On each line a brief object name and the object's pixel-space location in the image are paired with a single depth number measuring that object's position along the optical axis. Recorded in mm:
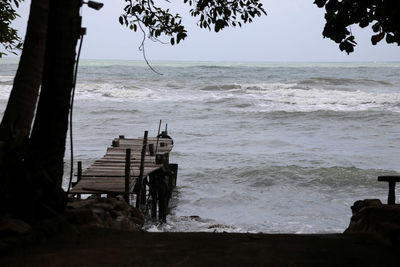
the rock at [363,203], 11594
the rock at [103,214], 10044
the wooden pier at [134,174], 17309
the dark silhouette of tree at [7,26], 14896
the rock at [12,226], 8536
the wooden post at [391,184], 10840
